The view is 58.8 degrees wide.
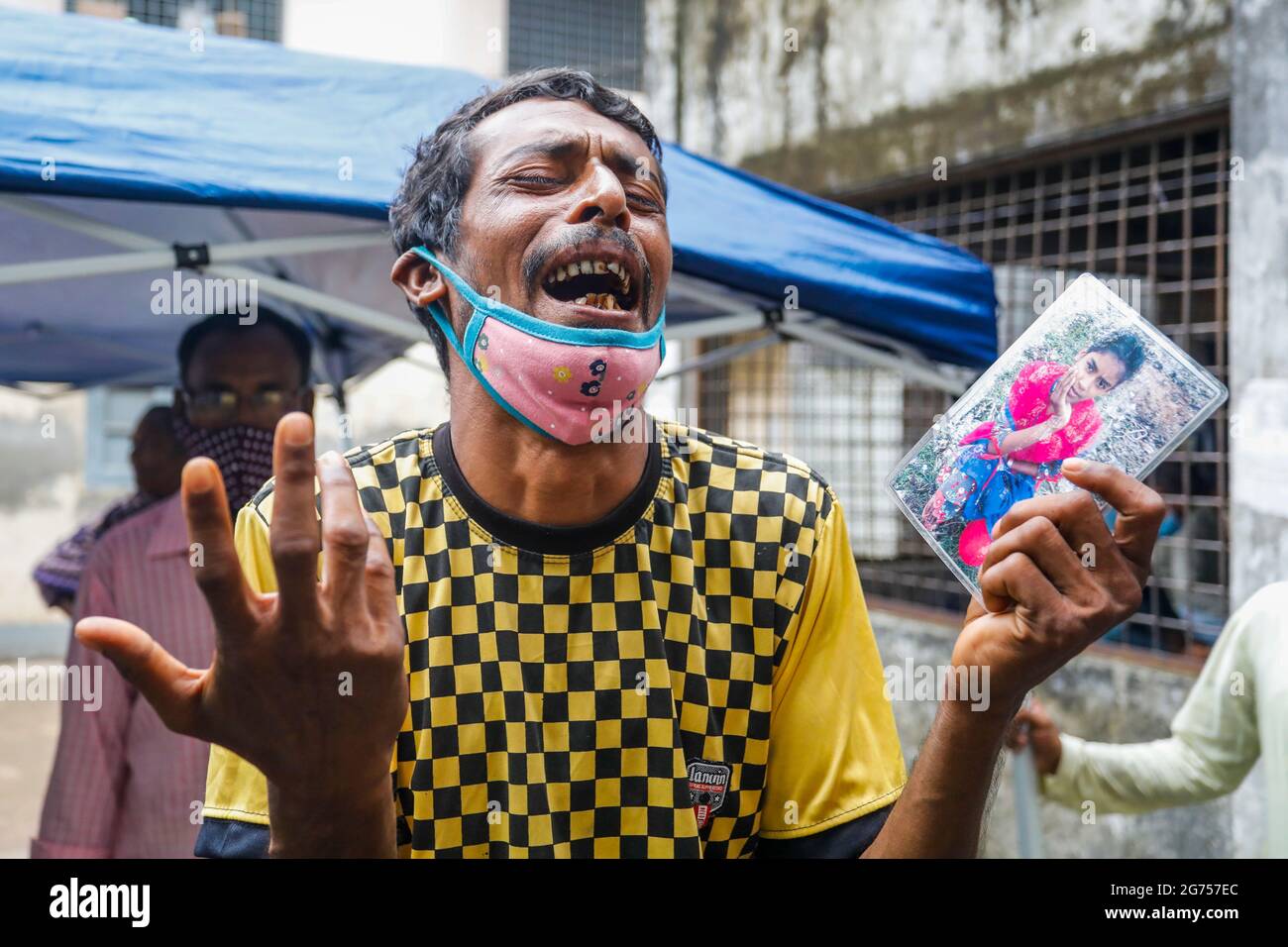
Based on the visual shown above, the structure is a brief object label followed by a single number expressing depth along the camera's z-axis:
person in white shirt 2.25
